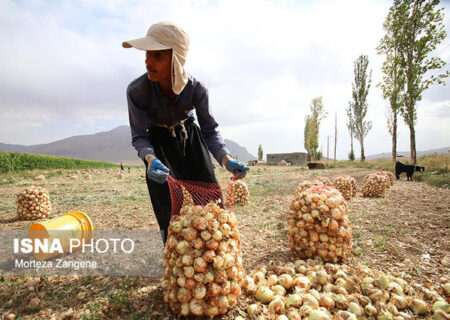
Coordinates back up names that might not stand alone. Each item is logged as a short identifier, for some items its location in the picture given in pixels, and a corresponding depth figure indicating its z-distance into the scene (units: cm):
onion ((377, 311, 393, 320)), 173
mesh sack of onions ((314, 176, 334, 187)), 593
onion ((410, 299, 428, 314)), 183
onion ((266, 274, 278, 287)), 218
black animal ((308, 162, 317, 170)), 2133
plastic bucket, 310
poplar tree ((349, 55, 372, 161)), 2739
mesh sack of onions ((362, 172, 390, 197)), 664
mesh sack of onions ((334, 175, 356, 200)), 633
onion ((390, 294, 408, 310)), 188
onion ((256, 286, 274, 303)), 194
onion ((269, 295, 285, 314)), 181
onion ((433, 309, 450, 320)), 168
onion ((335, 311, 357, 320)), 166
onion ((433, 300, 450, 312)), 176
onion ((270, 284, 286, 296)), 204
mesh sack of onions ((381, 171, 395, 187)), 888
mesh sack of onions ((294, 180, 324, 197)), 476
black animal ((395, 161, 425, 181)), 1055
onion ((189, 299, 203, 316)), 165
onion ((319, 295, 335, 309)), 188
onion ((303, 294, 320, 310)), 183
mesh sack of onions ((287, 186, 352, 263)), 263
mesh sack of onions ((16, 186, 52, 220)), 514
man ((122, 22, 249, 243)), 193
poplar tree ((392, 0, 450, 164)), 1410
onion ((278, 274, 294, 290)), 216
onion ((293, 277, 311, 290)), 211
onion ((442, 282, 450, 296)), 206
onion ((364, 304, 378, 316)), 180
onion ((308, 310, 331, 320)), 166
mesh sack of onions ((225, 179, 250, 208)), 627
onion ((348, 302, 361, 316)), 181
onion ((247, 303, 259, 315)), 180
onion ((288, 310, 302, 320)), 171
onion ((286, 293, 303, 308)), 189
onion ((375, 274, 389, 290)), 204
